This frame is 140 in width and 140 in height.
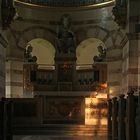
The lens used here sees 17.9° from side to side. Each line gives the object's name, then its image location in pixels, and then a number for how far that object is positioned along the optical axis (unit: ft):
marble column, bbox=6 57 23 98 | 79.00
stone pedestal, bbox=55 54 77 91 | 82.53
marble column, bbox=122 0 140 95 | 57.62
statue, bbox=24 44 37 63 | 82.99
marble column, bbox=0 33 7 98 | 57.31
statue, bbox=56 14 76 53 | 83.15
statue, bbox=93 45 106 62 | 82.79
